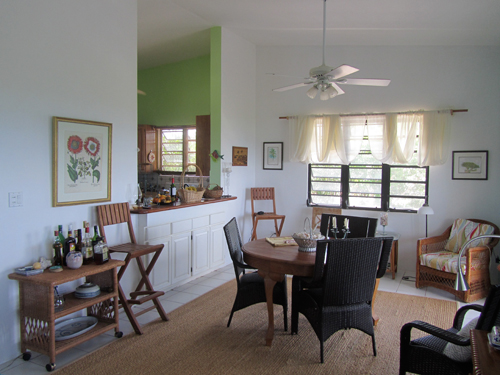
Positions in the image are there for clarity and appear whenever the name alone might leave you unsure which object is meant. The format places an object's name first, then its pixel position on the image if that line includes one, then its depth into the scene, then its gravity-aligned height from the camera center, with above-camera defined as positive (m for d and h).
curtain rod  5.06 +0.84
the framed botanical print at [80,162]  3.19 +0.06
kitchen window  7.08 +0.40
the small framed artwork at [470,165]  5.01 +0.10
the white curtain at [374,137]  5.15 +0.51
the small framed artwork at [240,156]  5.82 +0.21
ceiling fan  3.20 +0.82
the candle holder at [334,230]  3.57 -0.57
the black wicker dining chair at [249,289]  3.31 -1.05
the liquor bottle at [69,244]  3.05 -0.63
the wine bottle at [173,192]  4.53 -0.28
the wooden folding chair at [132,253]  3.33 -0.77
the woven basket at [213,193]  5.17 -0.33
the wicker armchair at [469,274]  4.27 -1.22
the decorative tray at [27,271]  2.78 -0.77
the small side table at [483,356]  1.50 -0.78
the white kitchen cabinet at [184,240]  4.11 -0.88
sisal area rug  2.79 -1.47
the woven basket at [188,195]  4.57 -0.32
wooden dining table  2.94 -0.76
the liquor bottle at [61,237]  3.09 -0.58
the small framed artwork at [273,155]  6.25 +0.25
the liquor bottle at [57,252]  2.99 -0.68
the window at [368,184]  5.45 -0.20
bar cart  2.69 -1.06
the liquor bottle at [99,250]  3.09 -0.68
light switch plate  2.87 -0.25
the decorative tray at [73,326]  2.98 -1.34
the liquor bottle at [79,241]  3.13 -0.61
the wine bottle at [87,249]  3.09 -0.67
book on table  3.49 -0.68
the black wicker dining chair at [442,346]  2.05 -1.06
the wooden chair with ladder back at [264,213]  5.90 -0.70
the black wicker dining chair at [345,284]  2.75 -0.85
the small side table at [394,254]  5.07 -1.14
